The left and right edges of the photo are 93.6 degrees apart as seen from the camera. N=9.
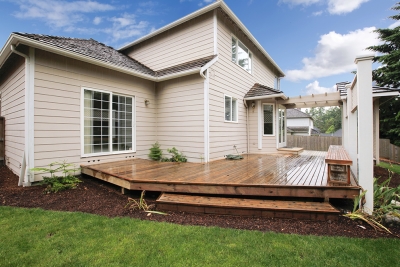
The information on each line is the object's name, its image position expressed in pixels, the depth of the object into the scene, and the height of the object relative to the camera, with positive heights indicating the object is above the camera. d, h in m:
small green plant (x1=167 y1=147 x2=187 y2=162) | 6.56 -0.79
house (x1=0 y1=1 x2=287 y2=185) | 4.73 +1.25
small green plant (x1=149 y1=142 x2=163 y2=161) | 6.90 -0.72
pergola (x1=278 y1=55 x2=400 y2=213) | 2.93 +0.14
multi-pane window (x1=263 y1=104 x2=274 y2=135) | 8.91 +0.70
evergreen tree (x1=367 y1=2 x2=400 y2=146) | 12.27 +4.18
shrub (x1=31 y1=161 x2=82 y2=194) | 4.35 -1.12
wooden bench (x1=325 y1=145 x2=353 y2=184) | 3.14 -0.63
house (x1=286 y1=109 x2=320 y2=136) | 27.94 +1.69
